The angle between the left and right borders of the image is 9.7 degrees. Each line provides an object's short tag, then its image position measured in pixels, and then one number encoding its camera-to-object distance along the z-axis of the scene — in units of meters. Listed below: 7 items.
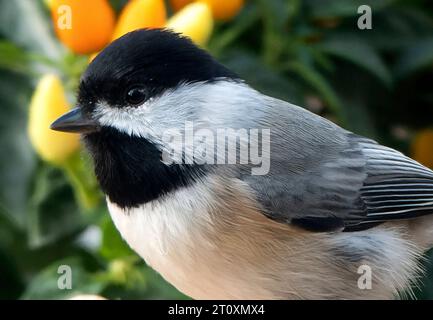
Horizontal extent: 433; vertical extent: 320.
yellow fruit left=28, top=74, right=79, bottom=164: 0.45
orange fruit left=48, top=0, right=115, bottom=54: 0.44
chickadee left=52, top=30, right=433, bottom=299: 0.43
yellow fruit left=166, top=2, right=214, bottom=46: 0.44
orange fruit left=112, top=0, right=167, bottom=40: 0.44
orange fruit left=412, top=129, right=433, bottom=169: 0.48
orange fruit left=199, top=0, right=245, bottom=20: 0.45
